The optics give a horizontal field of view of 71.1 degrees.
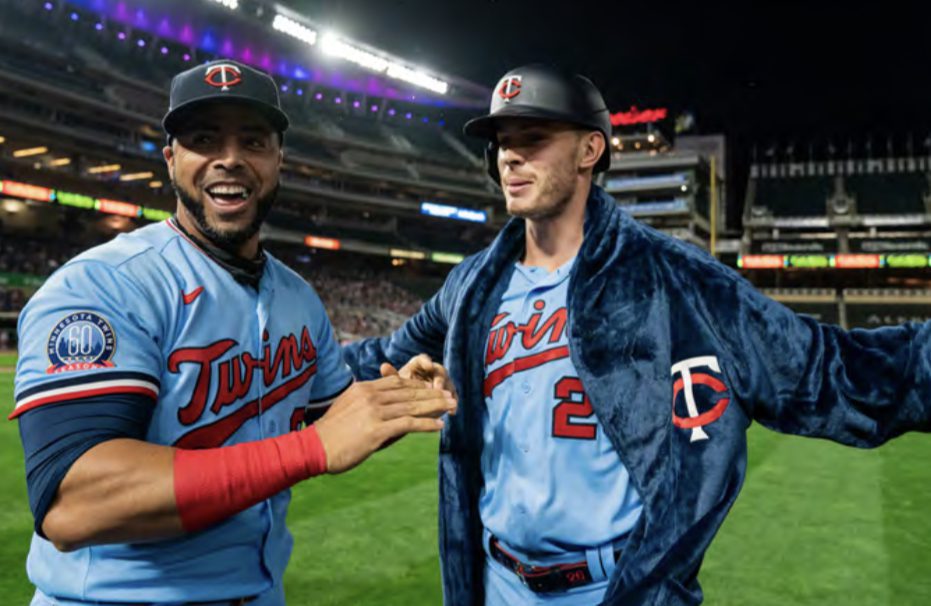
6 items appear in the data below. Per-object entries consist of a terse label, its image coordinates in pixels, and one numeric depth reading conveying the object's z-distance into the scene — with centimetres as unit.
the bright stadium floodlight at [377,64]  5281
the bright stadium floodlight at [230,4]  4494
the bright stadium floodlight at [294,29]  4828
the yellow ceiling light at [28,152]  3588
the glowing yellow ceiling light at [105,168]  4003
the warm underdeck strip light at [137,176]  3980
